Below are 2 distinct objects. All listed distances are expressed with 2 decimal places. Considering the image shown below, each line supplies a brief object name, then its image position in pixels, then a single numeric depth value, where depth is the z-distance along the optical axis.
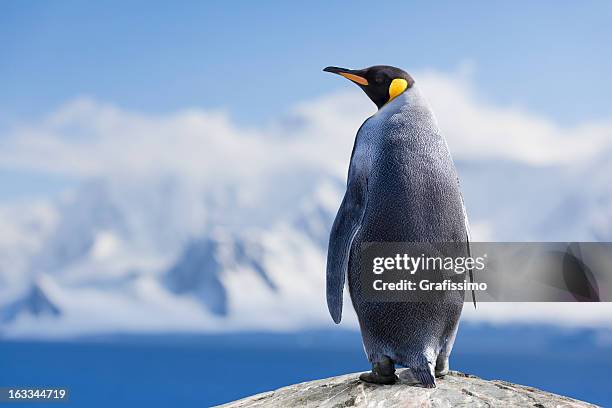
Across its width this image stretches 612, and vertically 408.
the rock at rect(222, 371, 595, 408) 3.71
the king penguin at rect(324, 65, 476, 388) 3.79
